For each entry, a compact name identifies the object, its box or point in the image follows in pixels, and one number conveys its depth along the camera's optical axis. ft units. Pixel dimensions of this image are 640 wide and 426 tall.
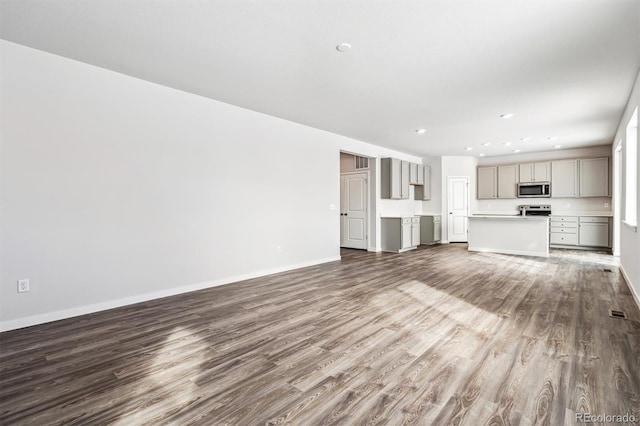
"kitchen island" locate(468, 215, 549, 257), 23.18
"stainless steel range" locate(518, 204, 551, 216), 29.27
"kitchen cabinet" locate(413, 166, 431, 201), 31.83
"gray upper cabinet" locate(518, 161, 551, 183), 28.91
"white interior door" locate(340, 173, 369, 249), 27.32
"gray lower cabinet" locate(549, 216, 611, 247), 25.99
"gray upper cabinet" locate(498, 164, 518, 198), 30.53
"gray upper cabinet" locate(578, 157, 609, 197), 26.32
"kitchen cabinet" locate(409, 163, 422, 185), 29.45
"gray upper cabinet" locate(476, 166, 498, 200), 31.58
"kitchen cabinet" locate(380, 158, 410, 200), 26.68
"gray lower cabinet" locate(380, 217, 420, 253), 26.05
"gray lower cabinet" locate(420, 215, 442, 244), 30.50
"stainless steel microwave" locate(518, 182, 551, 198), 28.76
